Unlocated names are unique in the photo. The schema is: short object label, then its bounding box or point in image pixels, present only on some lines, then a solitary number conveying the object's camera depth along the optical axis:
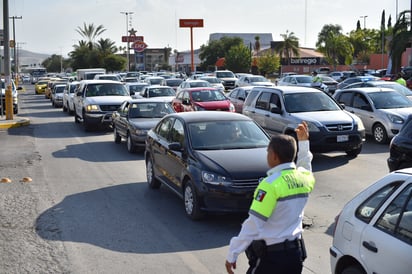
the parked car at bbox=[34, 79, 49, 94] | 57.22
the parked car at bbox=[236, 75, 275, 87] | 37.97
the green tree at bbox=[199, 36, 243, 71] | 96.94
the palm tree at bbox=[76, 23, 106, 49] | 90.69
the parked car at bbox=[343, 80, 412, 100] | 20.89
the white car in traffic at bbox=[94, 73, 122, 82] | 37.06
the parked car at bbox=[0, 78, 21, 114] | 28.99
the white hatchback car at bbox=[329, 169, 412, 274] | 4.10
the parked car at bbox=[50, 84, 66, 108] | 36.19
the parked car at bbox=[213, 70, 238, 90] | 47.64
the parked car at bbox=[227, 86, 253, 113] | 23.28
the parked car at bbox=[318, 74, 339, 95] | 41.28
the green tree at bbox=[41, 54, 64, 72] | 170.12
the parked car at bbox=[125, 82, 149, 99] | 31.13
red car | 21.90
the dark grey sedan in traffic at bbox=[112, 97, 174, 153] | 15.43
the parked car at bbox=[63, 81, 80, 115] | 29.23
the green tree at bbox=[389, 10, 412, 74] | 53.28
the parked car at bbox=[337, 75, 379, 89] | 36.31
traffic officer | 3.98
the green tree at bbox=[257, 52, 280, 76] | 73.94
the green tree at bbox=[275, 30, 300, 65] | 88.38
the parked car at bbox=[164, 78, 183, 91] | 37.84
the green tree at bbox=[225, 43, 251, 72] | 78.00
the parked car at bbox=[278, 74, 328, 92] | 36.22
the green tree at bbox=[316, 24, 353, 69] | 78.19
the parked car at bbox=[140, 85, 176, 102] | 25.88
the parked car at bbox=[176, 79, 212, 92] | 31.29
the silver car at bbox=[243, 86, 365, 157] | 13.48
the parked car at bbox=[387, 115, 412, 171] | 9.34
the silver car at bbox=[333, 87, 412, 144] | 16.03
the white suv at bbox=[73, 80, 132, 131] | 21.09
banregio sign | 81.81
